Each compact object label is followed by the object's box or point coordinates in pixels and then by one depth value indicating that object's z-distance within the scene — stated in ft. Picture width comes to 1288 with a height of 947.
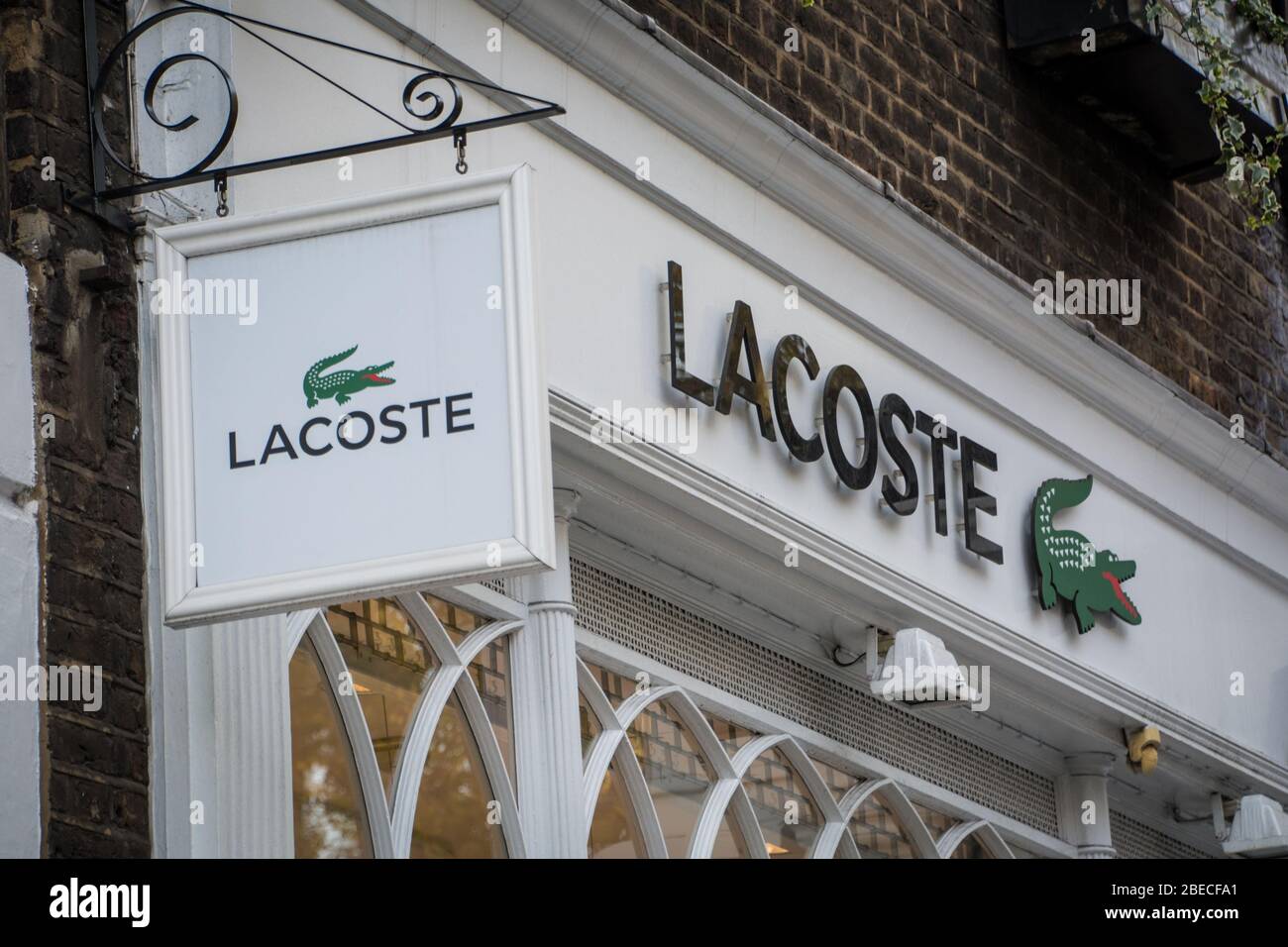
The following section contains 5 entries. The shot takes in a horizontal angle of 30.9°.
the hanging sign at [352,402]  17.49
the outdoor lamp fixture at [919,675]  28.81
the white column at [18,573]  17.54
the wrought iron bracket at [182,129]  19.25
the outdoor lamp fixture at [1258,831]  35.33
